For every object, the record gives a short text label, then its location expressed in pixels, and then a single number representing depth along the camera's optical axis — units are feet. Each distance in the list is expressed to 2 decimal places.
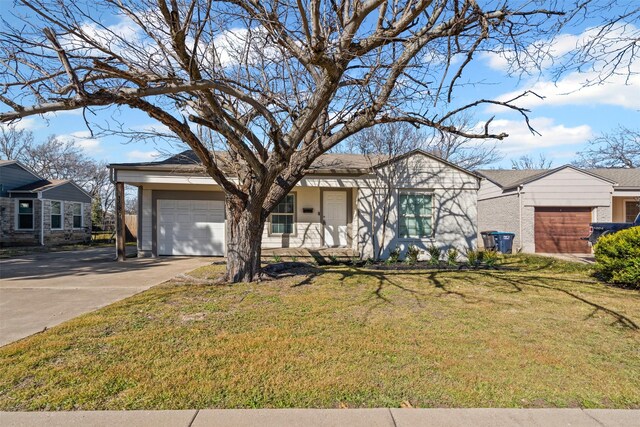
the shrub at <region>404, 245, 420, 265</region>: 39.02
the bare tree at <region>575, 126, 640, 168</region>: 53.55
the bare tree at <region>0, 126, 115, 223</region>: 119.55
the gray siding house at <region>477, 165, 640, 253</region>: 54.49
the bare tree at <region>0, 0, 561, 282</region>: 17.22
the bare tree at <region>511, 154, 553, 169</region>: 137.59
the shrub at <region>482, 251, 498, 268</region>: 38.65
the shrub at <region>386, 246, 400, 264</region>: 39.71
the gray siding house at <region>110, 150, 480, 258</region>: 41.75
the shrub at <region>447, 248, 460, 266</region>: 38.27
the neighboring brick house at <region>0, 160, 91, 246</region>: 62.28
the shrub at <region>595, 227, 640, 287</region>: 26.61
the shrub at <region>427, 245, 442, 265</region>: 38.58
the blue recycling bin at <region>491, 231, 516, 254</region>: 53.78
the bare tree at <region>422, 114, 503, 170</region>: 77.95
